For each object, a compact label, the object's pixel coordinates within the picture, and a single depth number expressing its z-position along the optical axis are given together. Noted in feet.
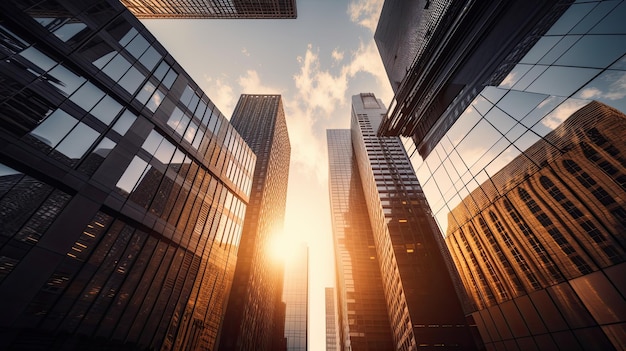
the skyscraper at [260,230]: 177.78
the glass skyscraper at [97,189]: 34.19
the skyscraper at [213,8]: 163.53
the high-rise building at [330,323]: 608.72
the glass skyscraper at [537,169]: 30.40
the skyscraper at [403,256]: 152.46
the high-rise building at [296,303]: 467.60
